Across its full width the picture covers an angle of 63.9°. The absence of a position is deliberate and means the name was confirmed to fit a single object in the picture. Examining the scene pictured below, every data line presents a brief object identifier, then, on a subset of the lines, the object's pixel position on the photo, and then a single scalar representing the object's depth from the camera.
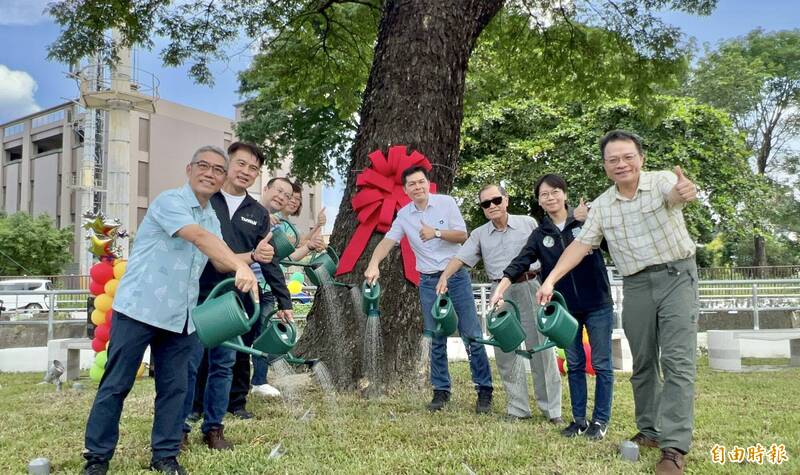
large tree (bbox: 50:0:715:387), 5.07
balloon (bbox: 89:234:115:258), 6.79
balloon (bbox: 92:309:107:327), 6.52
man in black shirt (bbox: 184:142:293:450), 3.55
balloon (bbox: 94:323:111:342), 6.38
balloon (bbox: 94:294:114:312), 6.48
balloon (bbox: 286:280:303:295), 13.09
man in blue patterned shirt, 2.94
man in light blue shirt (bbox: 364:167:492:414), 4.42
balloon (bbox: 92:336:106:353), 6.42
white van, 17.73
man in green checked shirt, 3.19
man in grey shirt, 4.25
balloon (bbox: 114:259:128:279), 6.33
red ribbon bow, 5.05
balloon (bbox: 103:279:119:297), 6.38
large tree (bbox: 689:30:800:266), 23.86
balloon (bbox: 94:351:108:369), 6.36
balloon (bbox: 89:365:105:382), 6.57
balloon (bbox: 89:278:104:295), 6.62
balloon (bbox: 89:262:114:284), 6.56
